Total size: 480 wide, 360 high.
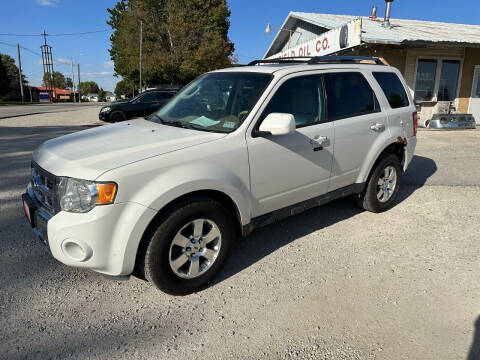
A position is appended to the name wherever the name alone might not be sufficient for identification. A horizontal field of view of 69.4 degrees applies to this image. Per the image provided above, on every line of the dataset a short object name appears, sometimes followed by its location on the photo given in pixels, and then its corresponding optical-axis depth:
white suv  2.39
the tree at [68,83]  134.93
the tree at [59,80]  121.94
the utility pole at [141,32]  29.08
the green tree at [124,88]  52.76
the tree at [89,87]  132.70
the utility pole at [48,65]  74.36
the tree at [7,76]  53.45
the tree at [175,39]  30.64
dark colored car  13.65
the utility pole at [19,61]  54.76
